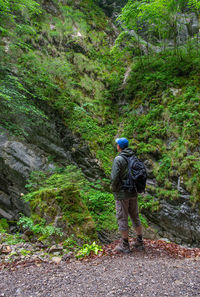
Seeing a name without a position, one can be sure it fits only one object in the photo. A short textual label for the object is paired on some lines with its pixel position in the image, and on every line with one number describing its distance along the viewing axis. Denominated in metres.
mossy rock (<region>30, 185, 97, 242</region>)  4.46
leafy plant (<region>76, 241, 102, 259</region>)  3.68
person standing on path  3.85
